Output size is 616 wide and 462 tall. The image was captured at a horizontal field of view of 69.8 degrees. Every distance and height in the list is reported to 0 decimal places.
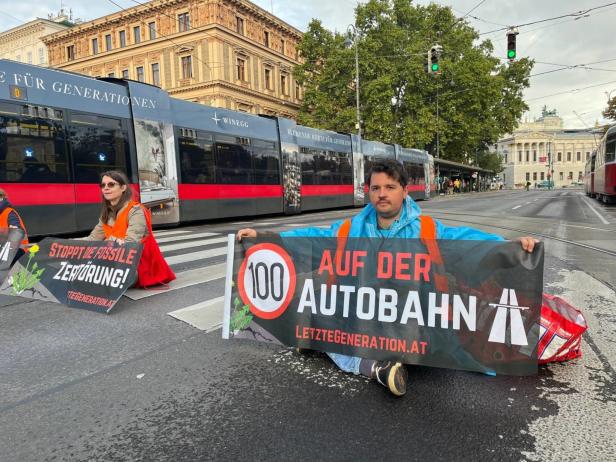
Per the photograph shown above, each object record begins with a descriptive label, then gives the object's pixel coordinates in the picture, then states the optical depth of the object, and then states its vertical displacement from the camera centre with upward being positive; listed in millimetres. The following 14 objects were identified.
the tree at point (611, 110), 36272 +5769
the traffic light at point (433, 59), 19000 +5433
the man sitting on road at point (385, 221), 2836 -243
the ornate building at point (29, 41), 53562 +19595
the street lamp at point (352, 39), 28550 +10547
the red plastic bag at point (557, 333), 2805 -971
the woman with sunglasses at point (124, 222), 4750 -304
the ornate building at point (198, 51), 40125 +14196
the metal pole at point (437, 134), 38062 +4542
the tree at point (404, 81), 37812 +9236
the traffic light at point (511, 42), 17312 +5512
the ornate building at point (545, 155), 115188 +6794
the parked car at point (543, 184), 97506 -730
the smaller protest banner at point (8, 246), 5234 -578
